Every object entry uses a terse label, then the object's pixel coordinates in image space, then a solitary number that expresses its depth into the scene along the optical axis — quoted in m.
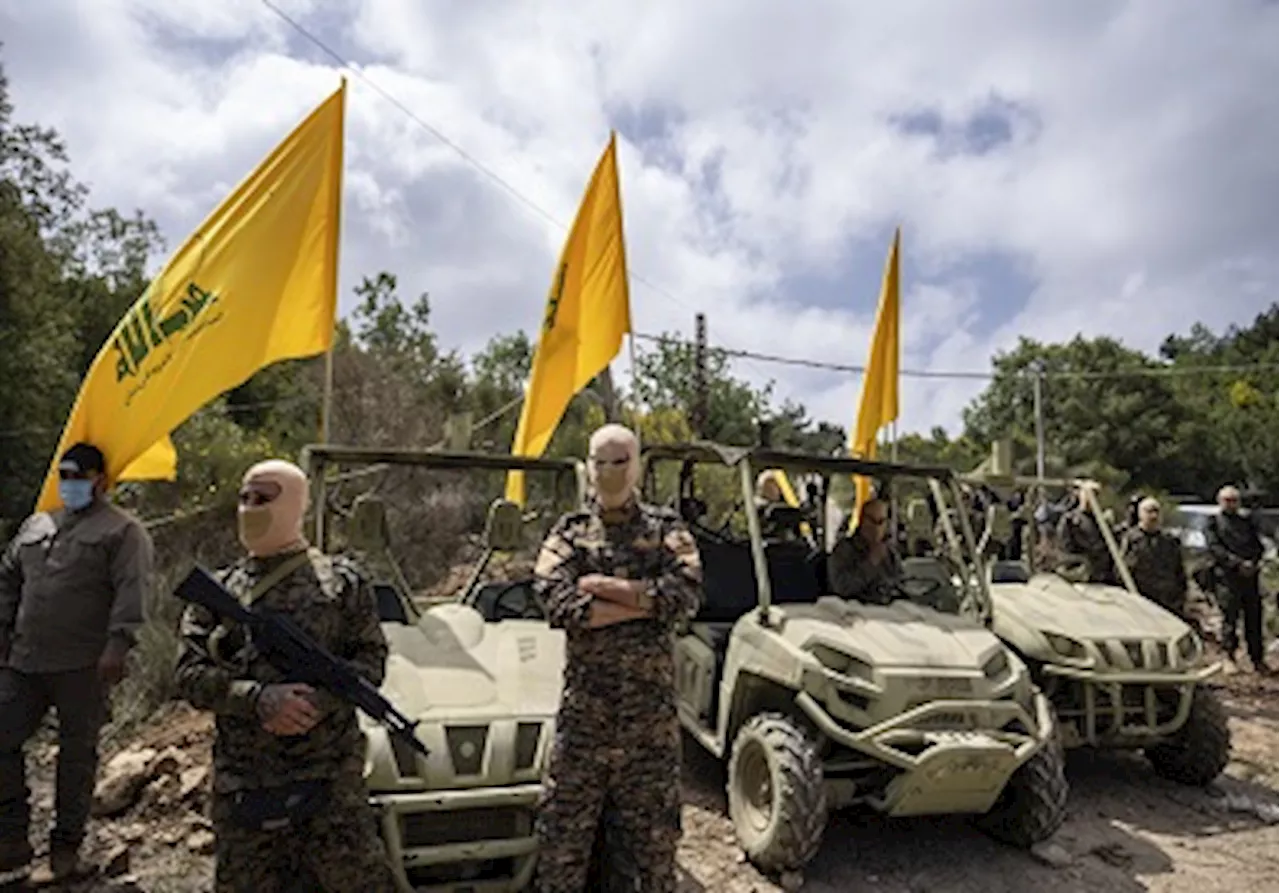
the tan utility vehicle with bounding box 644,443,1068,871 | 4.15
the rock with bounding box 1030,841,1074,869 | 4.59
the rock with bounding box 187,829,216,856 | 4.27
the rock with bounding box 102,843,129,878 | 4.00
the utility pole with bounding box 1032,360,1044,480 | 26.53
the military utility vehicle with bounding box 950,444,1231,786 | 5.71
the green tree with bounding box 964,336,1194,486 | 39.41
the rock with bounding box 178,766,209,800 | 4.68
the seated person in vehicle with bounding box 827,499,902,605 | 5.41
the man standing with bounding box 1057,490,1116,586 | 8.20
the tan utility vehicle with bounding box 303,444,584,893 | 3.34
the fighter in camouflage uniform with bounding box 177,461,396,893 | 2.72
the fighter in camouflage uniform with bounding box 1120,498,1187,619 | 8.41
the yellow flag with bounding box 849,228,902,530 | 9.06
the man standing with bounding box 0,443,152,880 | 3.93
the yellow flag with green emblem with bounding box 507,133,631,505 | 7.59
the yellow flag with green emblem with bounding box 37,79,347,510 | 4.52
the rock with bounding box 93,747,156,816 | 4.65
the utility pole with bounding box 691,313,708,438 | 22.94
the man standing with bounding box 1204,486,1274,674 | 8.88
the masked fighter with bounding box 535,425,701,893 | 3.25
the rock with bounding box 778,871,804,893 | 4.16
